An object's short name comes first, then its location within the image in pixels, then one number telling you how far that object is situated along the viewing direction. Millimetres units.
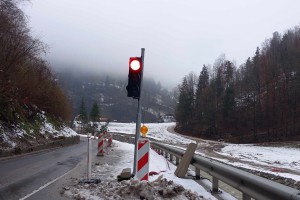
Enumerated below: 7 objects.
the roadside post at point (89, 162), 7125
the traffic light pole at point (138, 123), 7053
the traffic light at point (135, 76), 7022
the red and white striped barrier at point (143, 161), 6627
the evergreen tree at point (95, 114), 84681
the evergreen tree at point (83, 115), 87257
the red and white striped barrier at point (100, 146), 15644
